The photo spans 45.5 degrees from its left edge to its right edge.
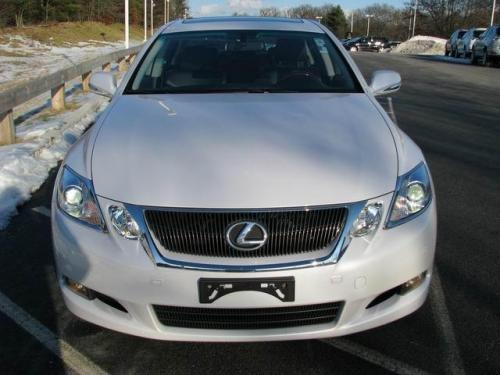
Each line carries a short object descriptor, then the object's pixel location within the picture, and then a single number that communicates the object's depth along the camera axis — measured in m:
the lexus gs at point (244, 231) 2.61
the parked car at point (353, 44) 57.44
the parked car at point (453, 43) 40.34
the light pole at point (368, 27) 114.70
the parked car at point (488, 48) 27.05
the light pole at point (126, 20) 22.90
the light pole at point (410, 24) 99.95
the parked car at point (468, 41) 35.07
